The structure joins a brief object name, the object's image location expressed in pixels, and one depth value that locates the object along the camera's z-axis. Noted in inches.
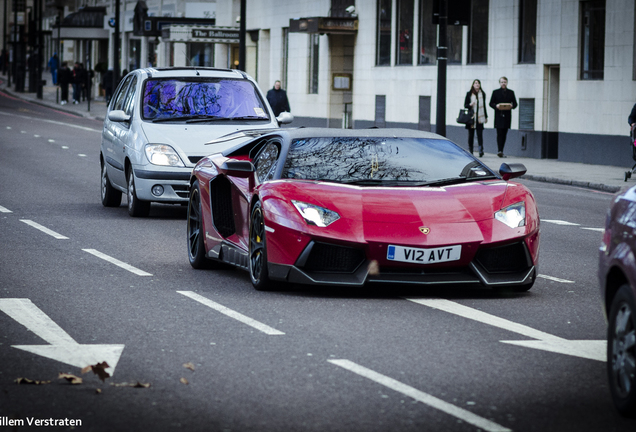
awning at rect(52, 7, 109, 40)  3654.3
